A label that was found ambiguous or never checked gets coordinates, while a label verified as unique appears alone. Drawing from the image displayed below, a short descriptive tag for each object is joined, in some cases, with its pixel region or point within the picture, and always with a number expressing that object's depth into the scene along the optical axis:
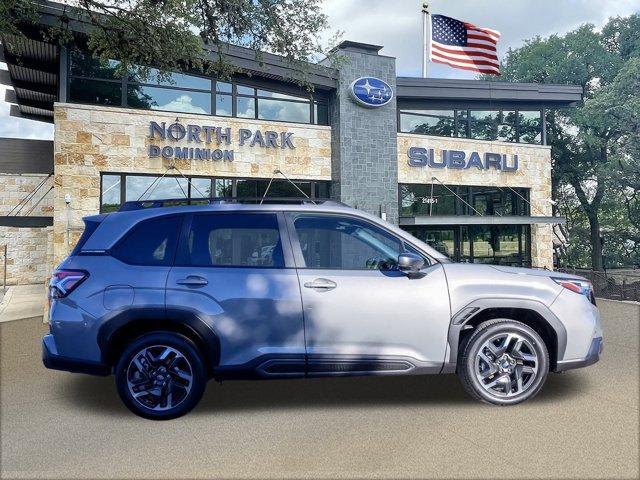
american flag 18.08
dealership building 12.91
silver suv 4.50
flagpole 18.58
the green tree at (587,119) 26.62
